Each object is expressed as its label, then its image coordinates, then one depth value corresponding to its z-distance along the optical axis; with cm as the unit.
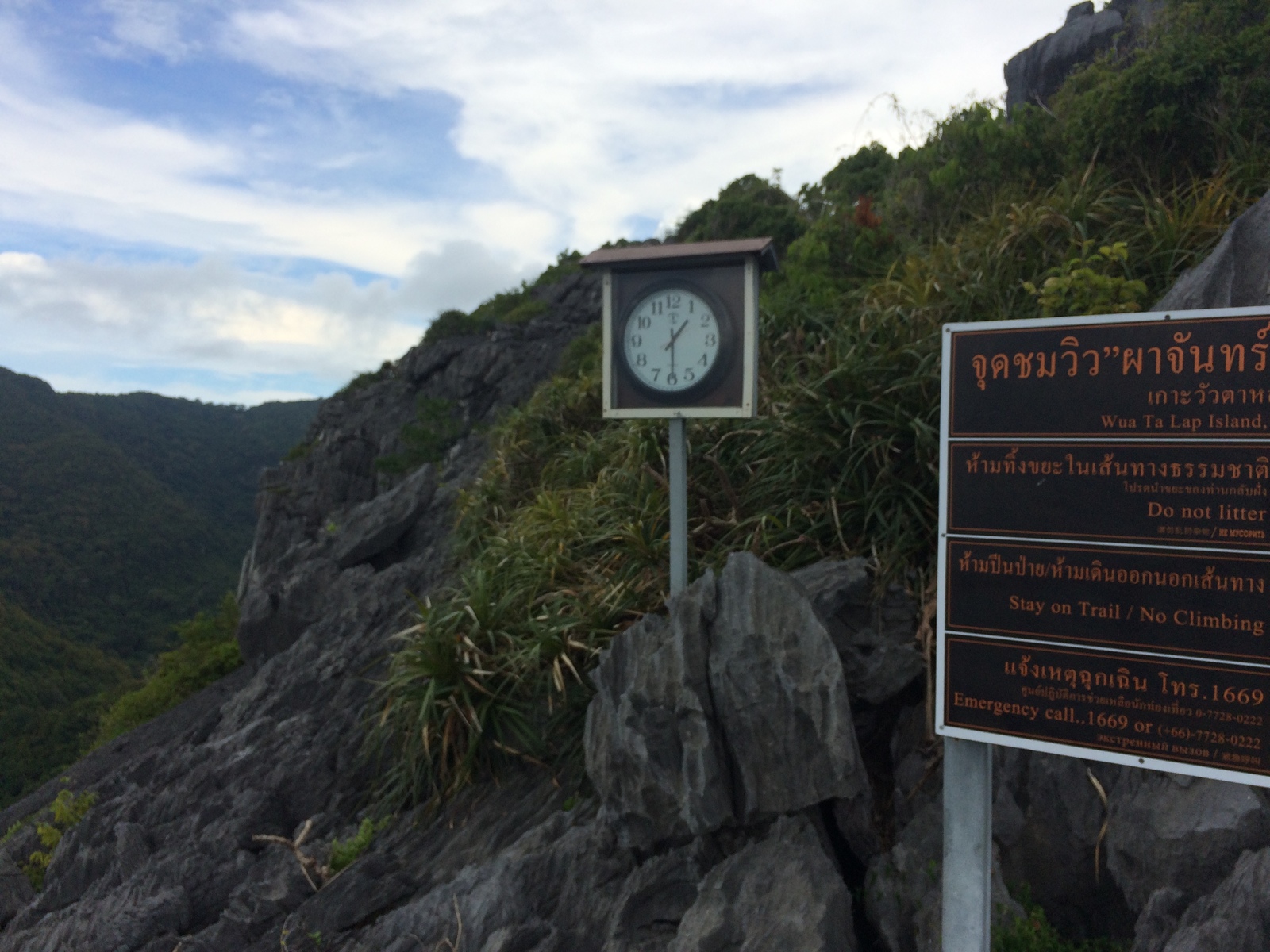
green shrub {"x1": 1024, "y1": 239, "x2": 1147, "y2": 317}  510
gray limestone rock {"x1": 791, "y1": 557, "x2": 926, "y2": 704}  425
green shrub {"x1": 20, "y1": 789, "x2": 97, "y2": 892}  770
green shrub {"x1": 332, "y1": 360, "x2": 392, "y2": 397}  2197
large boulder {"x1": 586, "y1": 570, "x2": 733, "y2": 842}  387
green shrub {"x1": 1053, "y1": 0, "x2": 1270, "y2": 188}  648
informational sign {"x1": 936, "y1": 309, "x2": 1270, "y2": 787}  265
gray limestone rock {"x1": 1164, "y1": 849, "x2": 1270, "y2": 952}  277
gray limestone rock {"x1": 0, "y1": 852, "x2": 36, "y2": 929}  713
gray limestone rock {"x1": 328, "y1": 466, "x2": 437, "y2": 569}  1033
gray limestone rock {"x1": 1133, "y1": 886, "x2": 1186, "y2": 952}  310
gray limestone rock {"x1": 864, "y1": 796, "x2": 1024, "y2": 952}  357
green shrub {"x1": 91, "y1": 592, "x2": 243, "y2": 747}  1574
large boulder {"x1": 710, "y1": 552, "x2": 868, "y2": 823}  372
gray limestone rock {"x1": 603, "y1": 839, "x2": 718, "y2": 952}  382
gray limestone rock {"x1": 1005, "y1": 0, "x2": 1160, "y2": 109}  1181
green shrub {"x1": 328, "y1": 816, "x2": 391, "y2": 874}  527
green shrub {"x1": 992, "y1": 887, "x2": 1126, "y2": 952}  347
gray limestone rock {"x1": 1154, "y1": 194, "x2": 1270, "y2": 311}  412
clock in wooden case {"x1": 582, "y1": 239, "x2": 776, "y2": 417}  477
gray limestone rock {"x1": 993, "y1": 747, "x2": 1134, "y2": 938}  363
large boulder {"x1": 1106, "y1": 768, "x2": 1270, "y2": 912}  318
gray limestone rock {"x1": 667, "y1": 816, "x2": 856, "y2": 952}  341
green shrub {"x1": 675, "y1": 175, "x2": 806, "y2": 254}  1371
